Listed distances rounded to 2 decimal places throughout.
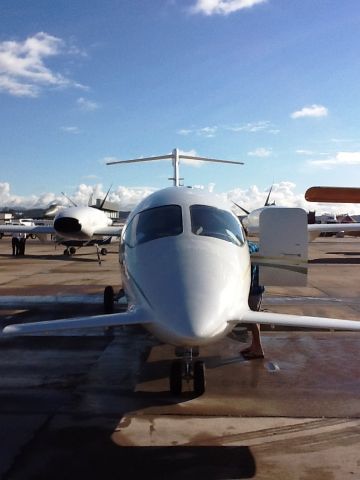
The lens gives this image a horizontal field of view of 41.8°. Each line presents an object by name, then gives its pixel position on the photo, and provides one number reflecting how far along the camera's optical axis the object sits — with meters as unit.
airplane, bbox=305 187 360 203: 12.23
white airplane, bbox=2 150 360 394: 4.72
